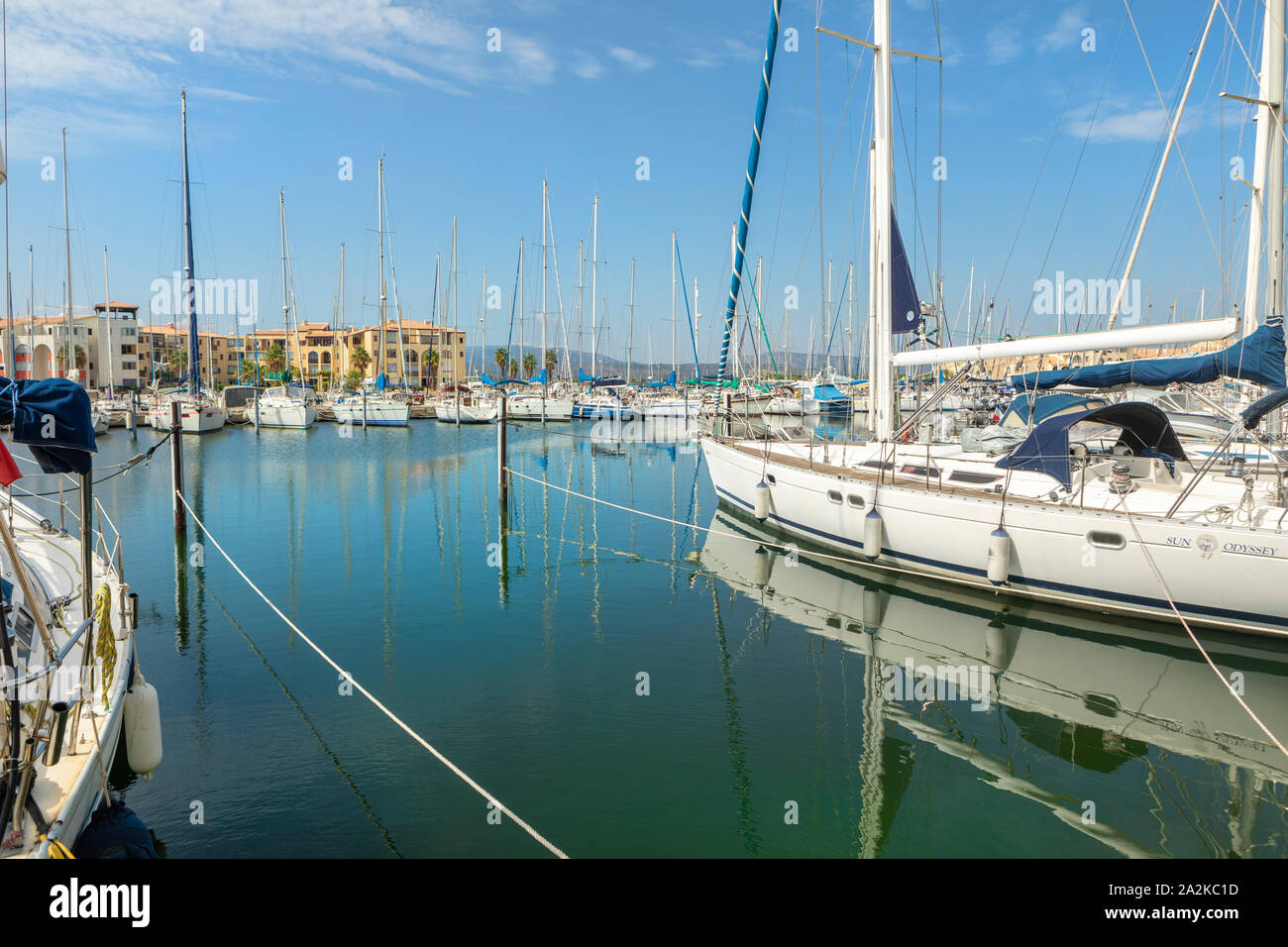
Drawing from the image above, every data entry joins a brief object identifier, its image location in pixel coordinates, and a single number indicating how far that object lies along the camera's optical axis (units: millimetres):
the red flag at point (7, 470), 5246
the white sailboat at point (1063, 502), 11305
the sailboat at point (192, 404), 47062
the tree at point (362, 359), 91125
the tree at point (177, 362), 100875
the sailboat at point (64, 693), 4816
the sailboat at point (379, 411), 54469
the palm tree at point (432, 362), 98312
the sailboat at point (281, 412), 52250
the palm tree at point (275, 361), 98250
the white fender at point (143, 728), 6648
